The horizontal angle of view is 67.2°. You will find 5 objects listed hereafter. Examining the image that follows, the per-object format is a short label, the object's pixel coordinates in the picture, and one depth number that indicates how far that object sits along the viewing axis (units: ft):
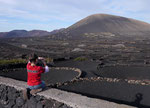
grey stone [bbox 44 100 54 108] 8.64
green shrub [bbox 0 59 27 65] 36.78
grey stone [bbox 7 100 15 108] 10.85
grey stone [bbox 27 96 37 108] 9.33
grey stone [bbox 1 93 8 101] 11.48
